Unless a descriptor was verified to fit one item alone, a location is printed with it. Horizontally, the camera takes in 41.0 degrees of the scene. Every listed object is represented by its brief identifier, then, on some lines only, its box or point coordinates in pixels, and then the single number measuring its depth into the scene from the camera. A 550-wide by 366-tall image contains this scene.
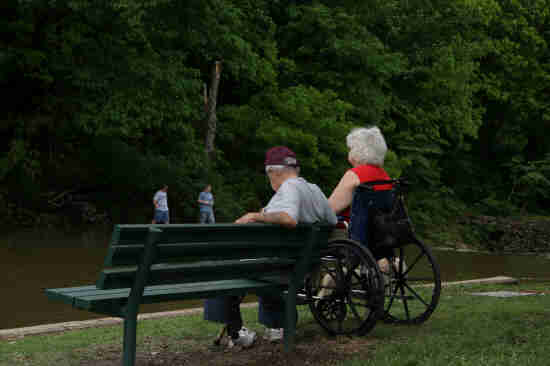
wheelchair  5.06
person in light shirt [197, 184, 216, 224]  24.03
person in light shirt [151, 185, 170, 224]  22.49
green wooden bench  4.01
